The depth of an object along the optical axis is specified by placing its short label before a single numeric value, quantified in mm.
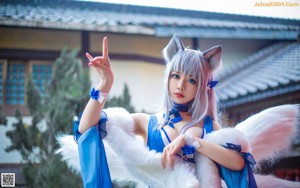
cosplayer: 1294
